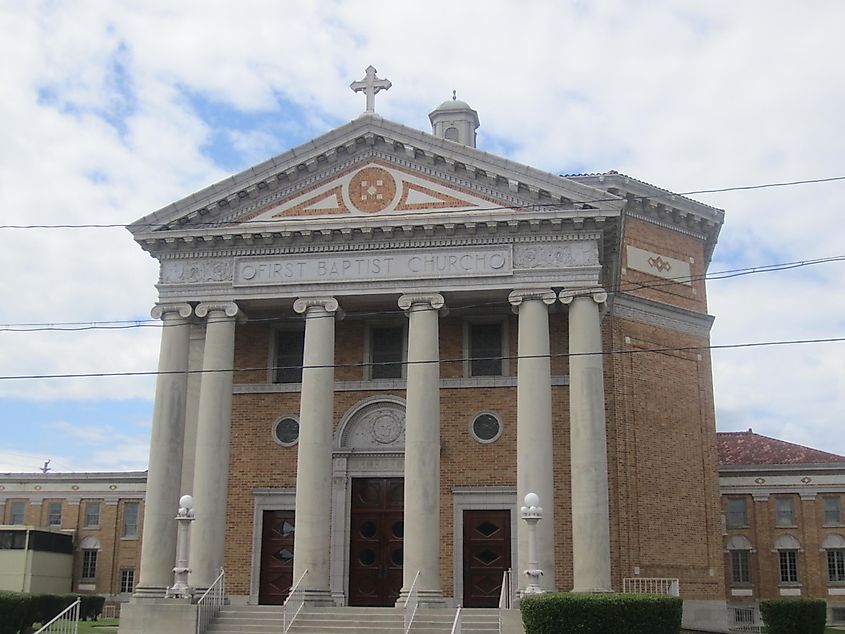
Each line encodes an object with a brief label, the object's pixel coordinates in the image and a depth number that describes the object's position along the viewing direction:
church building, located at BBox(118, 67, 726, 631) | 27.17
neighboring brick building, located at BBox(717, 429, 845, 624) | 49.66
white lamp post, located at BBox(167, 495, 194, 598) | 25.55
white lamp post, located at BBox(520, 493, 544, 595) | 24.03
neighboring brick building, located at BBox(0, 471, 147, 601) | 58.28
